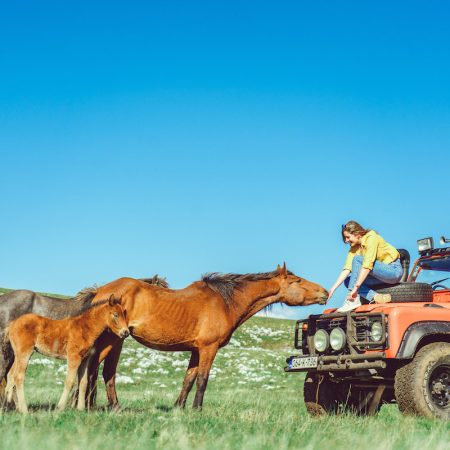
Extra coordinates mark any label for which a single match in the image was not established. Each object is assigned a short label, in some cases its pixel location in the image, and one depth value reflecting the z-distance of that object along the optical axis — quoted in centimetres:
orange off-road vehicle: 979
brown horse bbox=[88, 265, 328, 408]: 1211
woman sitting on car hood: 1080
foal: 1095
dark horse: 1216
